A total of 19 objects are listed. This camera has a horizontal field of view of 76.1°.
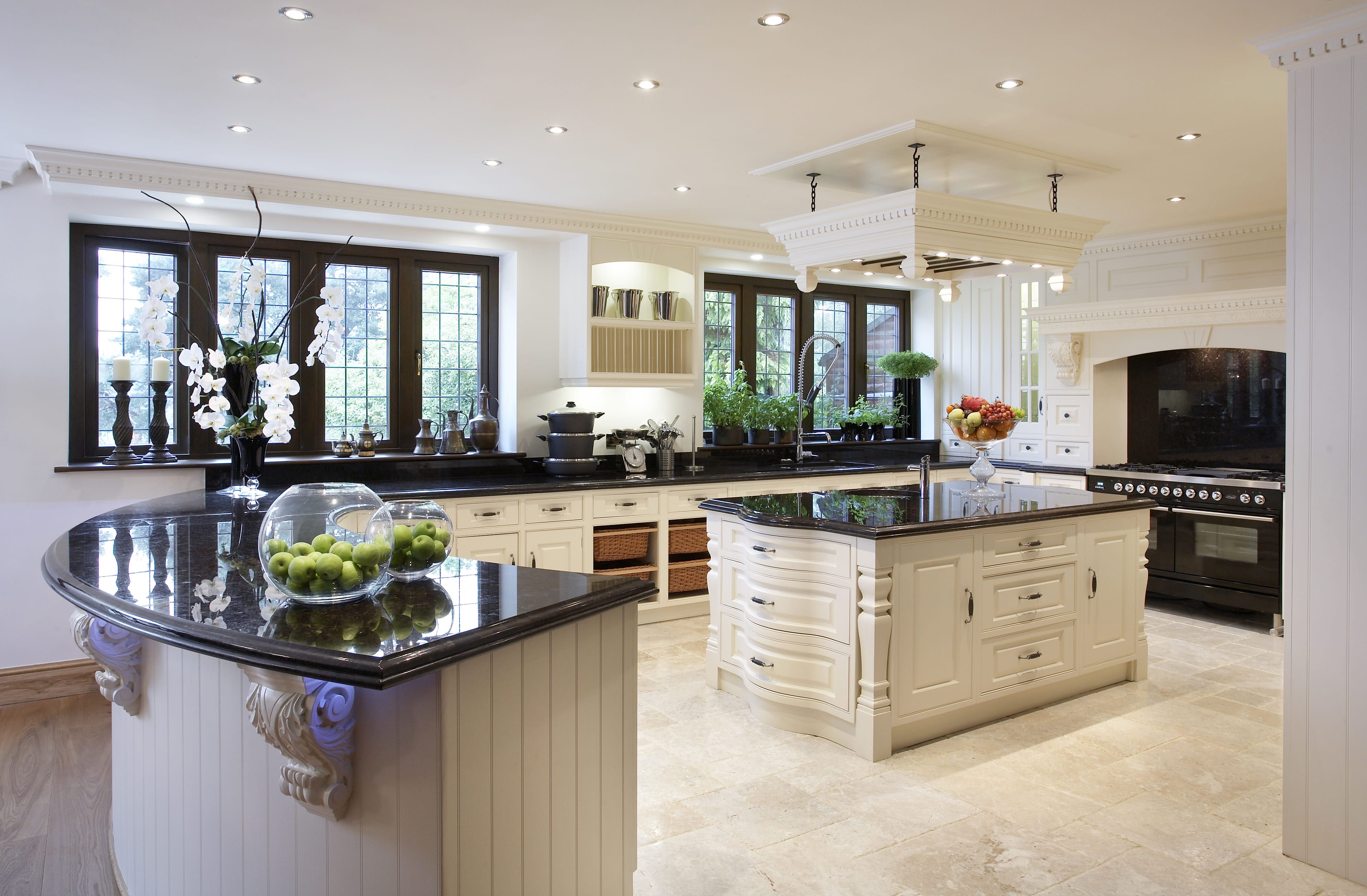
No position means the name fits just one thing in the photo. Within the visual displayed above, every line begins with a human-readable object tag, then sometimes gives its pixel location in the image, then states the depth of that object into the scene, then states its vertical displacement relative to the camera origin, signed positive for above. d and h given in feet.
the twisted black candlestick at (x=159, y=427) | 14.76 +0.41
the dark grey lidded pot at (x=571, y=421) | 17.70 +0.63
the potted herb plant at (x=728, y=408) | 20.89 +1.06
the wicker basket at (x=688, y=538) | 18.07 -1.80
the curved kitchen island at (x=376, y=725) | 5.04 -1.77
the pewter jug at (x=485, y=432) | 17.78 +0.41
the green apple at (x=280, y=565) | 5.56 -0.72
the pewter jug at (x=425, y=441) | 17.34 +0.22
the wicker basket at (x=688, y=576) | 18.03 -2.58
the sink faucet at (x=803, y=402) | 21.21 +1.28
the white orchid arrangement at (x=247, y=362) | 9.89 +1.09
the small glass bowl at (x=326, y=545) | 5.51 -0.61
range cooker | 16.93 -1.62
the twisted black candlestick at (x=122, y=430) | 14.40 +0.36
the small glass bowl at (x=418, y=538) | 6.26 -0.63
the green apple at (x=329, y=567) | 5.46 -0.72
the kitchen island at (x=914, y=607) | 10.94 -2.12
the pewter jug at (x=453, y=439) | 17.56 +0.26
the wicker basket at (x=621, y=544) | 17.20 -1.83
